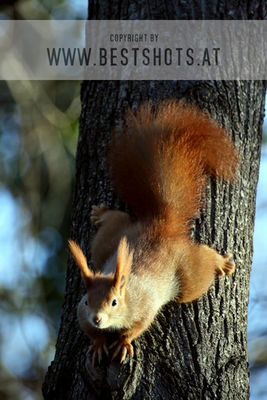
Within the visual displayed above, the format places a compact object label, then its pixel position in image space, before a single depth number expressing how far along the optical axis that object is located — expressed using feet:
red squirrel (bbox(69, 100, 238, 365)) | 18.16
